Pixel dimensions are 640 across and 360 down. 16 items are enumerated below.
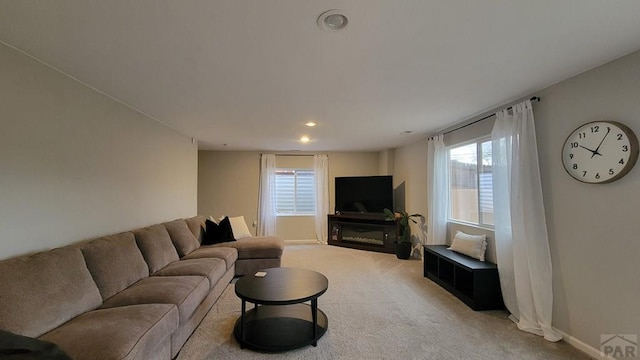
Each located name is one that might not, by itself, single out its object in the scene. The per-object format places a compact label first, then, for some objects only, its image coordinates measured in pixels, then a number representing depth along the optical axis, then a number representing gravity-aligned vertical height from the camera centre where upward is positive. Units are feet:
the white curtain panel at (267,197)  21.95 -0.54
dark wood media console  19.15 -3.05
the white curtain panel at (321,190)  22.59 -0.02
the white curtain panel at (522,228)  8.45 -1.24
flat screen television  20.16 -0.28
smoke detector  4.86 +3.10
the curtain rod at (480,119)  8.79 +2.96
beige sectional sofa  5.04 -2.65
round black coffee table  7.58 -4.10
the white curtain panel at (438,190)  14.46 +0.02
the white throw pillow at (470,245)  11.29 -2.30
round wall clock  6.53 +0.99
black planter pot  17.42 -3.79
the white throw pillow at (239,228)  15.08 -2.11
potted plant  17.43 -2.68
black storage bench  10.04 -3.51
